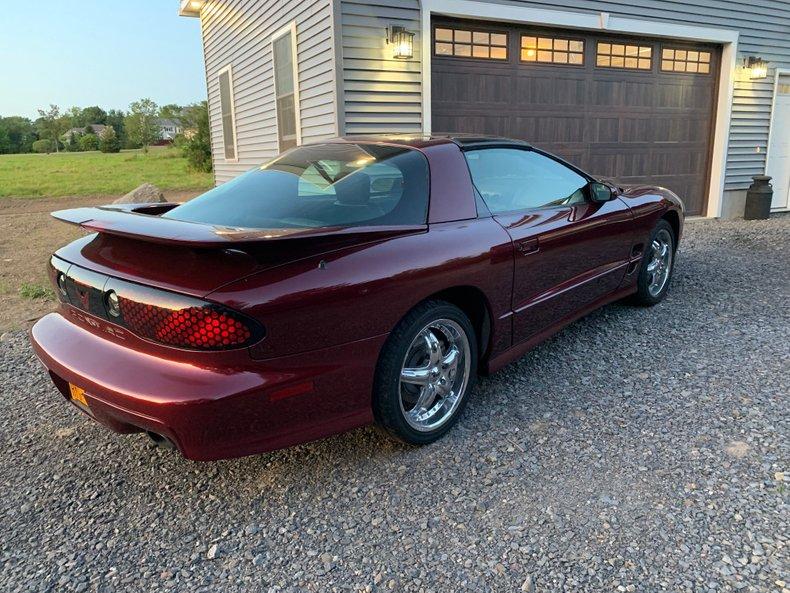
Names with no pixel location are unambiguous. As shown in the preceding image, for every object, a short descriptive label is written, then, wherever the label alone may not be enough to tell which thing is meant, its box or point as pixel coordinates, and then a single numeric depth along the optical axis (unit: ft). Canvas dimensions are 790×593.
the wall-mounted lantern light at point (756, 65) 31.63
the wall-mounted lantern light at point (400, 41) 22.18
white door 33.81
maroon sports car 6.93
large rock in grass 34.60
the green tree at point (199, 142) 92.84
